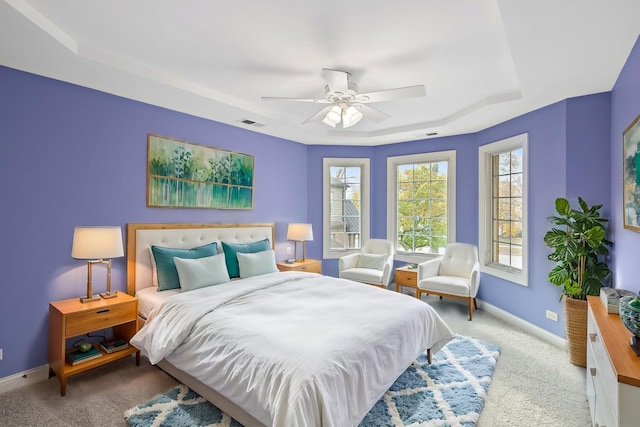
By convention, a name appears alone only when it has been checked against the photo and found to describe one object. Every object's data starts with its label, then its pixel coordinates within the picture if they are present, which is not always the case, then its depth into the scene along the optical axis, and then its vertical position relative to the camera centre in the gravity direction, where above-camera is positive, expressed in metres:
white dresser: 1.28 -0.73
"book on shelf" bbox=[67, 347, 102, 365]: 2.46 -1.15
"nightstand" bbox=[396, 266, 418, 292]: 4.51 -0.94
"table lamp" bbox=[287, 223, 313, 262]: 4.57 -0.29
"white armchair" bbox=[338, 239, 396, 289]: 4.50 -0.78
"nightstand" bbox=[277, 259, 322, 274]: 4.39 -0.76
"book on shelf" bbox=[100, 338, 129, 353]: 2.67 -1.15
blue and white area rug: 2.03 -1.33
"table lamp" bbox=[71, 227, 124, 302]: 2.50 -0.27
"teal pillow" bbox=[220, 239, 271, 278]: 3.61 -0.47
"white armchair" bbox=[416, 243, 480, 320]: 3.95 -0.84
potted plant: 2.74 -0.45
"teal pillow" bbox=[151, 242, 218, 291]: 3.04 -0.54
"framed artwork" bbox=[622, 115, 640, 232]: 2.03 +0.26
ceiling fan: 2.52 +0.99
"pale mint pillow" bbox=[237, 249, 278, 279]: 3.55 -0.60
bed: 1.63 -0.81
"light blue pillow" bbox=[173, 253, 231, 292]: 2.98 -0.59
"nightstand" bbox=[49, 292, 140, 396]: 2.36 -0.89
